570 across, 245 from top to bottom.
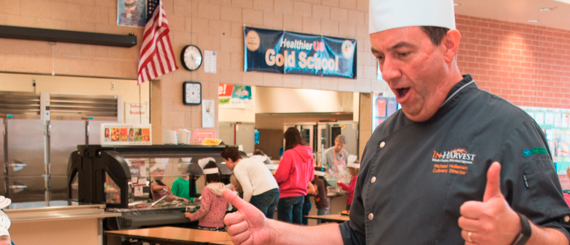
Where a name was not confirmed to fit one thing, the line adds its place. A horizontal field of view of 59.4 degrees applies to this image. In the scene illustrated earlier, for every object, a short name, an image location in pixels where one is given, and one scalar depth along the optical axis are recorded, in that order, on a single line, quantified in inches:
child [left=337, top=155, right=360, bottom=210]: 257.0
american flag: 242.5
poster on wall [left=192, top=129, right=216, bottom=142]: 257.8
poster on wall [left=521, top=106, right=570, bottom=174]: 373.7
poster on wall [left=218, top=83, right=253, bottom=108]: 382.0
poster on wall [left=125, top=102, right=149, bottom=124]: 326.0
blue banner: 275.6
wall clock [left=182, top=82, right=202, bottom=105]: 254.7
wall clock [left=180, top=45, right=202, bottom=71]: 253.4
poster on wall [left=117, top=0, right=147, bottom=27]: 240.8
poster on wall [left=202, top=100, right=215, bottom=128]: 262.7
